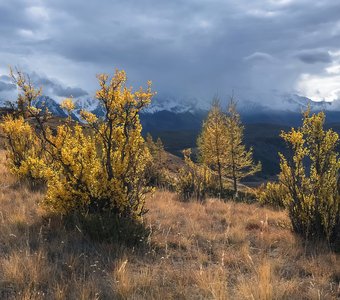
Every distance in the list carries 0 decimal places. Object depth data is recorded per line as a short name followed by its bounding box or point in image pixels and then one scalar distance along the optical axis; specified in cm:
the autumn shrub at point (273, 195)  1349
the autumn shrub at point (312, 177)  652
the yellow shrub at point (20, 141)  1098
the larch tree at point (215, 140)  2855
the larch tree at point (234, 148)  3077
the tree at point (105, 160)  599
